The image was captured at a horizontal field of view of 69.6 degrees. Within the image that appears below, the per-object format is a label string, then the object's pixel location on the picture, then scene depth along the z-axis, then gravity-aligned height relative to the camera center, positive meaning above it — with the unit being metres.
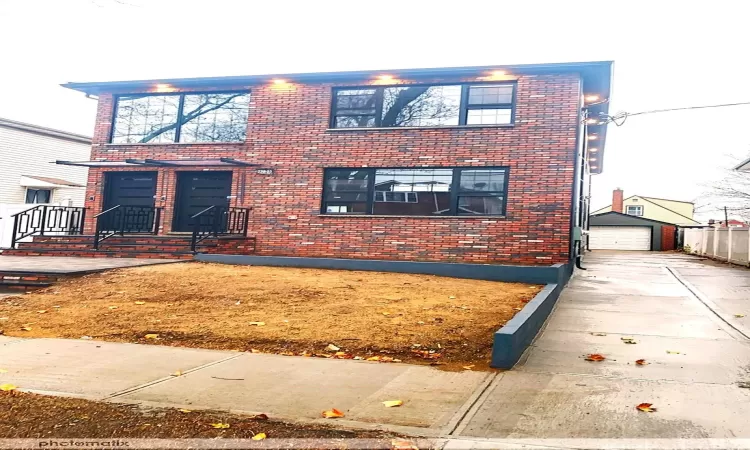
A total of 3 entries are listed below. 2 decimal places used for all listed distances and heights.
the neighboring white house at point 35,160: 23.20 +2.61
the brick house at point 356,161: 12.80 +2.16
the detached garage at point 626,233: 35.09 +2.27
